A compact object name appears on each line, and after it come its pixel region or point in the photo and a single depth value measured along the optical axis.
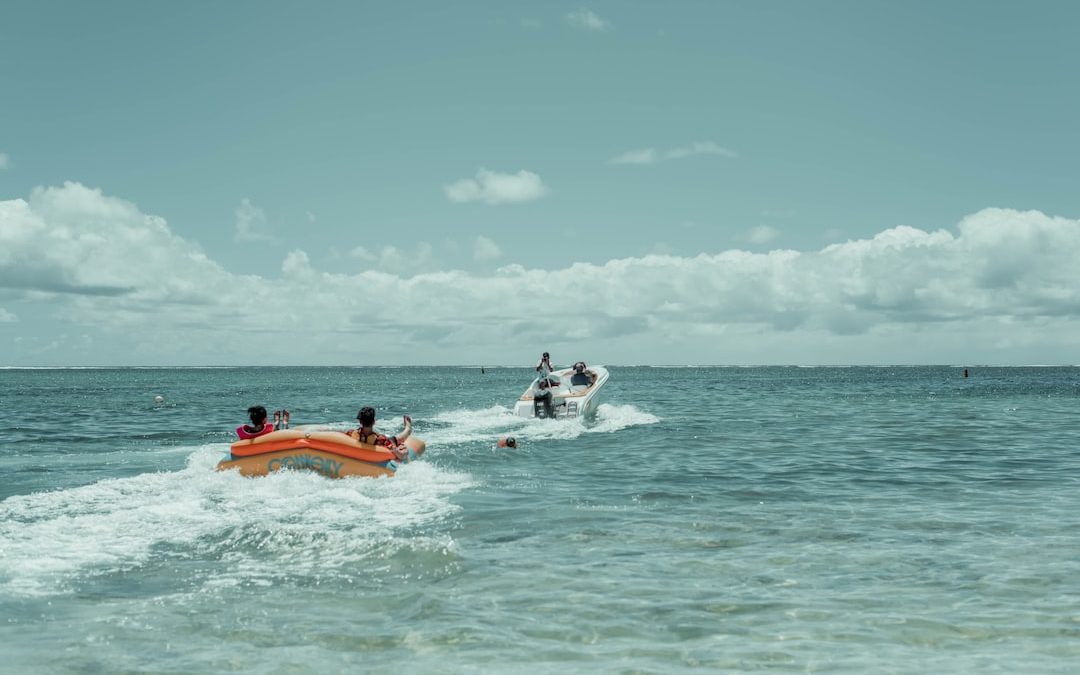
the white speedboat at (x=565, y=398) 29.78
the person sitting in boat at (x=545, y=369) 31.29
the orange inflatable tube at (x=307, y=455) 15.06
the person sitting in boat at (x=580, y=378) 33.56
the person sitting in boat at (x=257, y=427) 15.91
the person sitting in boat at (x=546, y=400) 29.62
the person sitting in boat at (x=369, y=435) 15.62
